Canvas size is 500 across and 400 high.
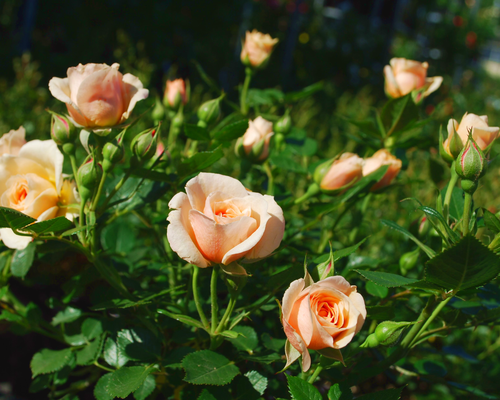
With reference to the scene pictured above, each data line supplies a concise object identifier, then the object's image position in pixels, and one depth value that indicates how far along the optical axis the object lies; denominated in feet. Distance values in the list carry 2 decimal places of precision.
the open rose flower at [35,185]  1.91
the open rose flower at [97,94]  1.92
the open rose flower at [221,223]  1.51
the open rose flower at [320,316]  1.52
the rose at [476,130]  2.02
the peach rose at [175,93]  2.92
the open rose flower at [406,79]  3.00
